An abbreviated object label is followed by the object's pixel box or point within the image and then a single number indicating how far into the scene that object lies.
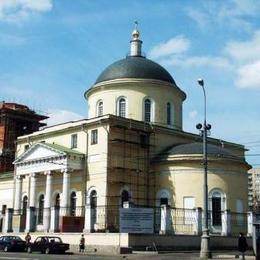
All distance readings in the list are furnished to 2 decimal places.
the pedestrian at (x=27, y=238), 40.62
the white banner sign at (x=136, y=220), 37.00
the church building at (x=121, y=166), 46.94
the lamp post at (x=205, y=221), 30.44
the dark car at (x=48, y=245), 36.66
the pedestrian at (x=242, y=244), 28.62
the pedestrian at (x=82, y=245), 38.44
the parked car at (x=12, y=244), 39.66
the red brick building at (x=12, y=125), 73.88
